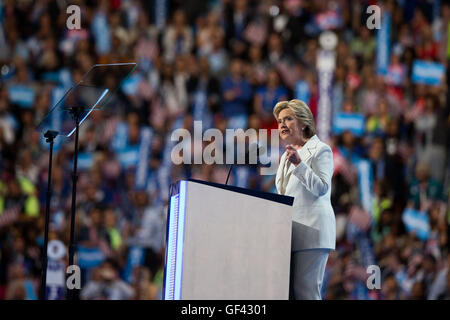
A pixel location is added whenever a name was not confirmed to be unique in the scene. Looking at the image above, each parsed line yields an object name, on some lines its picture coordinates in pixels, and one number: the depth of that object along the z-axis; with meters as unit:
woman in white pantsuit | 6.97
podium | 6.43
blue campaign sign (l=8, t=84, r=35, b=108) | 14.91
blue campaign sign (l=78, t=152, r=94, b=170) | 14.28
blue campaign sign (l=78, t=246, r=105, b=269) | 13.20
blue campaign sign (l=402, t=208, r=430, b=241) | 13.53
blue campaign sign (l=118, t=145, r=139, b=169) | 14.23
